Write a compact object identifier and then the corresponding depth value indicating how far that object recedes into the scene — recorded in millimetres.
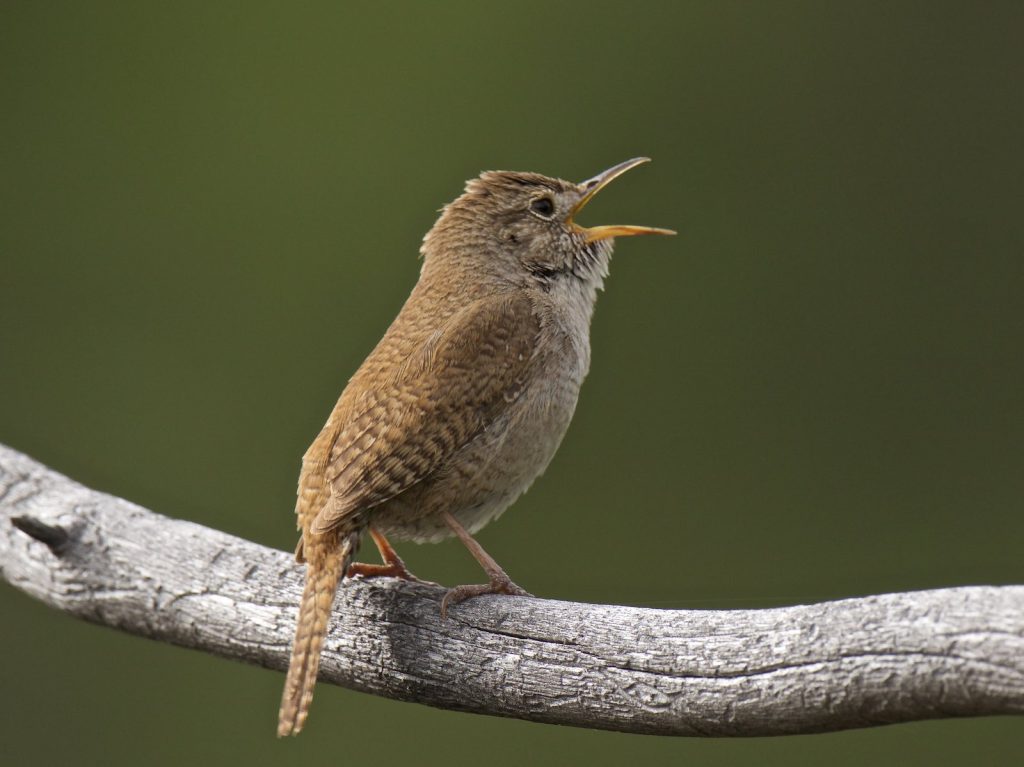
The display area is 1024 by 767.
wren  6070
